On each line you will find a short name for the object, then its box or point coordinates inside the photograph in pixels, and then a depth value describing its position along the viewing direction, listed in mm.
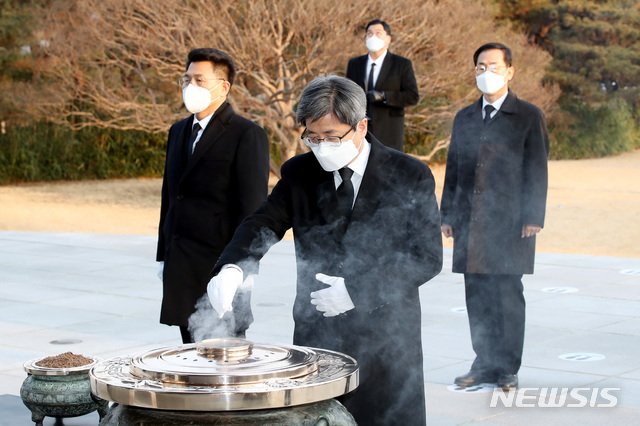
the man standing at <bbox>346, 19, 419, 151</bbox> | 7699
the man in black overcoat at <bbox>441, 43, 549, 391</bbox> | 4699
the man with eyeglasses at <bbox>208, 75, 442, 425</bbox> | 2762
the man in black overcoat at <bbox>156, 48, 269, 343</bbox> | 3975
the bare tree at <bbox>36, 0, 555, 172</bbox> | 14758
